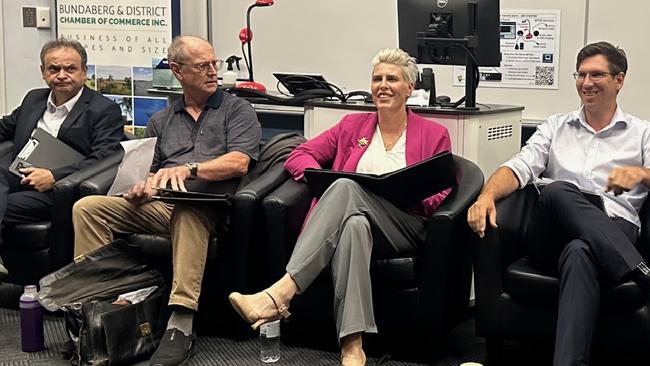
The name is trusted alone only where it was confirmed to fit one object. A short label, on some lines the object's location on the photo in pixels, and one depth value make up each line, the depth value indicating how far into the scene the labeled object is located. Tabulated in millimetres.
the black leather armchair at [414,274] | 3090
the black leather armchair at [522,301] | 2871
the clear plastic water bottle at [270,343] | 3271
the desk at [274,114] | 4387
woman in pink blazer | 3021
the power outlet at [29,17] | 5625
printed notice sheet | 4566
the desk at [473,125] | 3568
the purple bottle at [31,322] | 3297
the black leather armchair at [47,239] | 3523
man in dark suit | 3717
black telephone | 4125
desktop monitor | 3648
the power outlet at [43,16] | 5605
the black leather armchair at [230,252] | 3318
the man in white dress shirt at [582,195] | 2779
